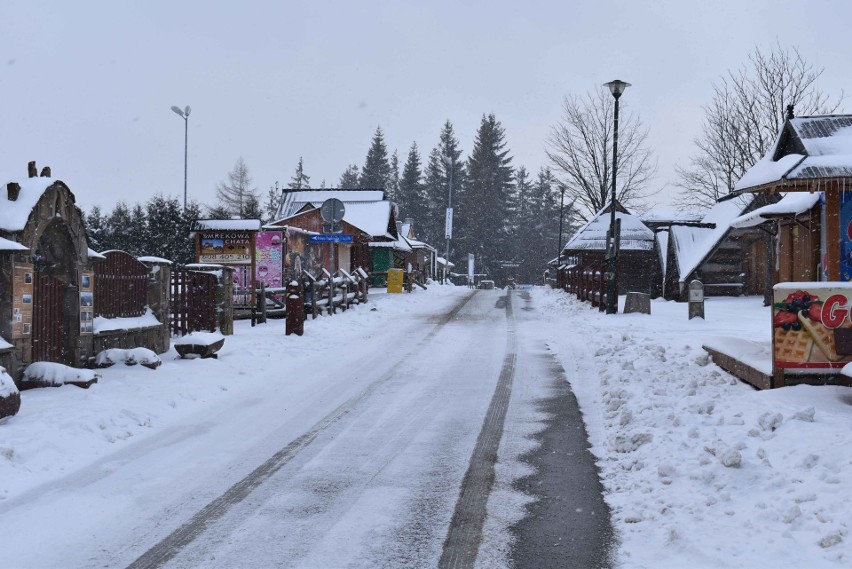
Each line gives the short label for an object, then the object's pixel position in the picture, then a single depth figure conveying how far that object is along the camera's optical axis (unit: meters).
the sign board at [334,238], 18.10
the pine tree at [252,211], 49.19
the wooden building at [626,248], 31.88
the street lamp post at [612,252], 19.33
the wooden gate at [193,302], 14.01
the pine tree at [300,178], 99.88
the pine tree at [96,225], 37.66
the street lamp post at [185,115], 39.38
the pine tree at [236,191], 78.81
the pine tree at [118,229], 36.75
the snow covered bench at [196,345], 11.23
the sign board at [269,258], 21.52
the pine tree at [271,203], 85.34
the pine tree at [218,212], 51.08
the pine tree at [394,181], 92.62
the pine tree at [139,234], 36.38
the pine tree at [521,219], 86.72
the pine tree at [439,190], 81.75
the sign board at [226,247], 19.94
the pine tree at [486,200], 78.25
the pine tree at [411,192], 83.81
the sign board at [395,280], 33.31
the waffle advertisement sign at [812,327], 7.41
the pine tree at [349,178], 113.89
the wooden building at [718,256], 26.30
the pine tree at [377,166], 87.81
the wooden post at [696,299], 17.28
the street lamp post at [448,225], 58.14
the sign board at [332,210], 17.89
